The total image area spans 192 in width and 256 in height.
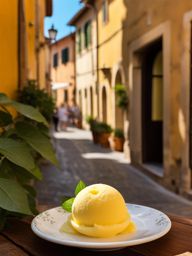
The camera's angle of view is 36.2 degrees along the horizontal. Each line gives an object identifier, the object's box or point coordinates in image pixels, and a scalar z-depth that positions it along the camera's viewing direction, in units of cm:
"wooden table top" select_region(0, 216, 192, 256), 95
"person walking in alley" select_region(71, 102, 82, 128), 1728
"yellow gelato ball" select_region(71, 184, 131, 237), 95
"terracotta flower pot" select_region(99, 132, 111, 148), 984
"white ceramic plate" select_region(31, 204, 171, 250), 92
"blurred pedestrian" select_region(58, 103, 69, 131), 1541
